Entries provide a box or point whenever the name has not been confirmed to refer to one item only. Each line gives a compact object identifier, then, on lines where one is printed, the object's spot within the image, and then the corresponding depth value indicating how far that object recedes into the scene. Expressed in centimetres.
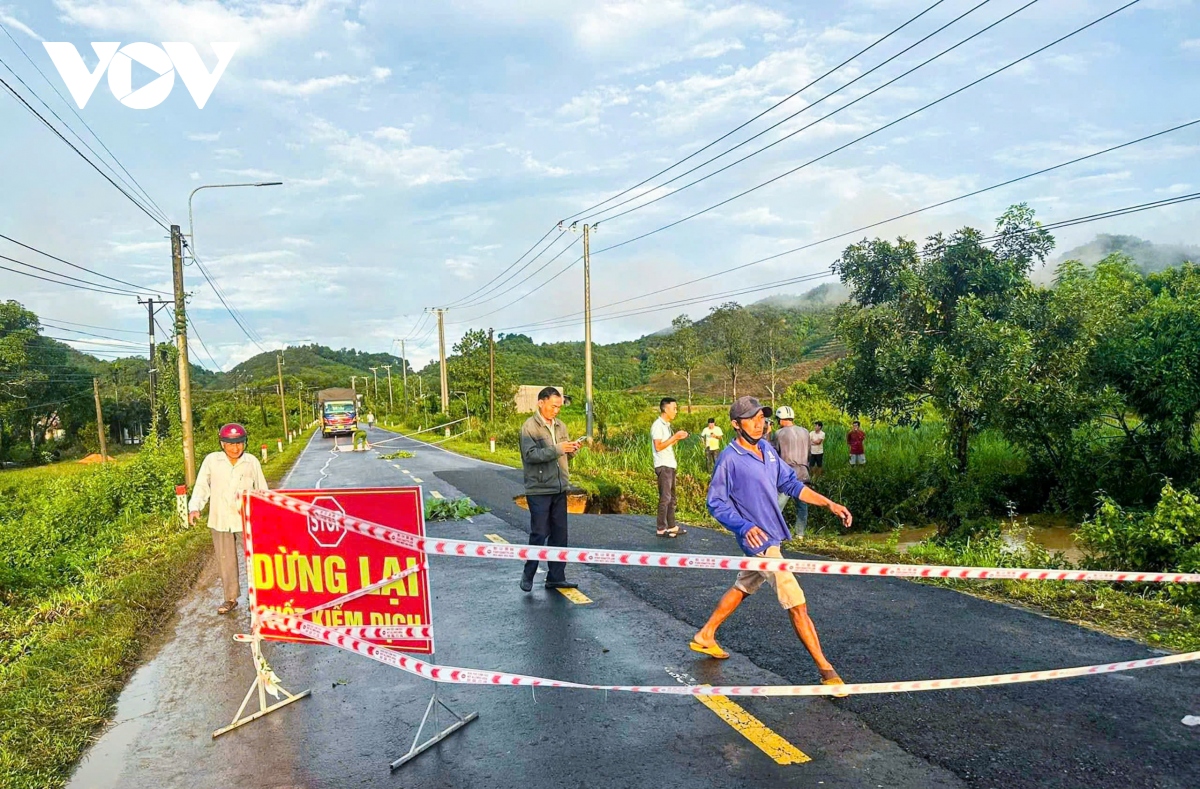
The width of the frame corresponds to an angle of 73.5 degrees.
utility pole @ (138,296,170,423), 3578
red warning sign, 475
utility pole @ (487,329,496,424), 4806
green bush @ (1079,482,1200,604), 787
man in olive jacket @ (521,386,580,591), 741
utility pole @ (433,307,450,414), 6109
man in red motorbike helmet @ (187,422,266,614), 714
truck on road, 5522
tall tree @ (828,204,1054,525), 1395
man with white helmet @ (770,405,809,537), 1143
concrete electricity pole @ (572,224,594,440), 3244
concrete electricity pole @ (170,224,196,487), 1916
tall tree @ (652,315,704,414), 7062
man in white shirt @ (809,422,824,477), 1816
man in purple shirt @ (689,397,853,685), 508
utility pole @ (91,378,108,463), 5381
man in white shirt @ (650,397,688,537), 1038
